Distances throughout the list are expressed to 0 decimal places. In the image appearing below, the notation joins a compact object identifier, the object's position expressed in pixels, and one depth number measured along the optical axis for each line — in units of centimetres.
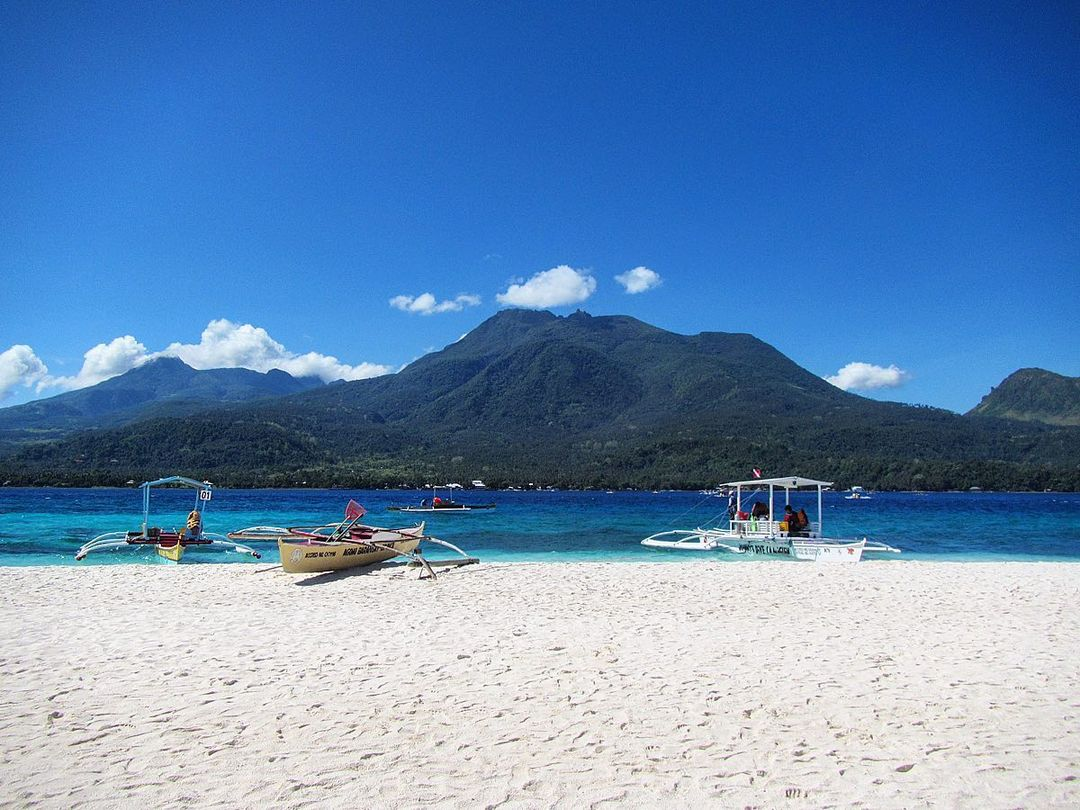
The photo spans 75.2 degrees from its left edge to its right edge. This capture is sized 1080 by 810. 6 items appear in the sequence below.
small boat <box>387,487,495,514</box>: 5800
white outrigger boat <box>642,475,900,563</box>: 2172
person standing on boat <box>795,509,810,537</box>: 2452
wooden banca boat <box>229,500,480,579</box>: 1541
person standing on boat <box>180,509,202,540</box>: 2312
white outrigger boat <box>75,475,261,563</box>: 2225
